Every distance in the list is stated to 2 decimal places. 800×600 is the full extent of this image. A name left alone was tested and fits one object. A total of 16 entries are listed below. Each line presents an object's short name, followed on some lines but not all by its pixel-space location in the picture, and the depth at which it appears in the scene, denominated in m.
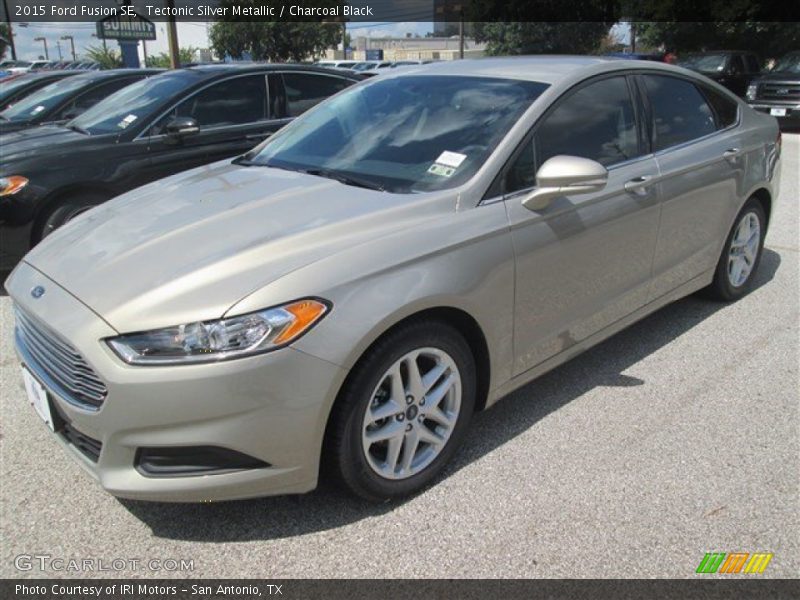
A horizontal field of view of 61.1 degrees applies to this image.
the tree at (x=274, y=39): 42.88
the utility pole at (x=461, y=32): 45.11
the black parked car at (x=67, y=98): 7.60
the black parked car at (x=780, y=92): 15.04
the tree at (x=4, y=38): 60.31
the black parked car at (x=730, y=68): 17.80
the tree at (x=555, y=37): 41.72
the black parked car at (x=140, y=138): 4.95
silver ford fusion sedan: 2.12
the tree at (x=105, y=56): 36.19
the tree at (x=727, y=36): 26.34
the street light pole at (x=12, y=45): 50.04
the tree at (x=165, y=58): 43.21
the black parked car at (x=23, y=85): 9.86
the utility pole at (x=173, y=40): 16.95
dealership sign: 20.25
